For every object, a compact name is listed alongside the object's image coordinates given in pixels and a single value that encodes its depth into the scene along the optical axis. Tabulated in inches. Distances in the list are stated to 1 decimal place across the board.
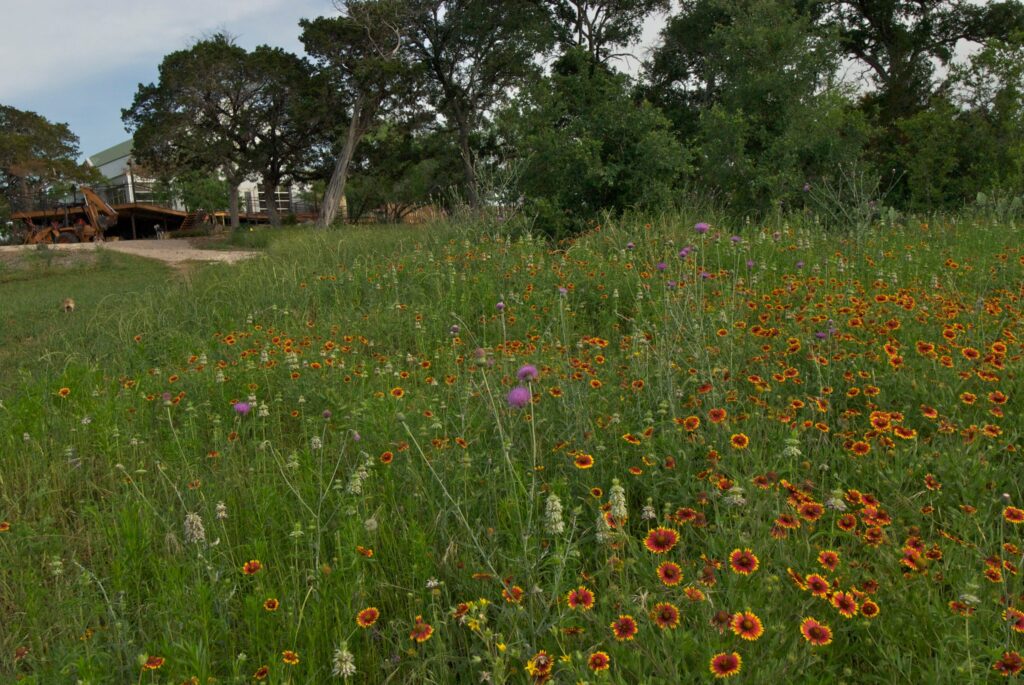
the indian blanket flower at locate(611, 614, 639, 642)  41.8
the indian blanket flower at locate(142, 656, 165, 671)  49.2
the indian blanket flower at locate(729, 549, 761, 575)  45.0
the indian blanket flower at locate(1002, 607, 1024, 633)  43.4
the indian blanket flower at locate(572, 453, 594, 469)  59.1
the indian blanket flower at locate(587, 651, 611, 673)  42.4
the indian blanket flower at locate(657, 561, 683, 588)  44.1
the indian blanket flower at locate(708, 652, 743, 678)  37.8
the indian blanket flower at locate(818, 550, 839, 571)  46.1
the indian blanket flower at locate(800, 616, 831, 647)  40.4
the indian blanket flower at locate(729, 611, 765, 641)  39.5
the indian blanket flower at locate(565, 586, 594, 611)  46.0
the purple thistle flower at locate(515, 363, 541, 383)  63.5
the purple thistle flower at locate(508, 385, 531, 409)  65.9
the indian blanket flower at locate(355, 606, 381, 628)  50.8
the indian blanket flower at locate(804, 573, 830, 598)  43.6
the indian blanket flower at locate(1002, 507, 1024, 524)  49.8
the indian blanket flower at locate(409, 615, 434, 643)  48.1
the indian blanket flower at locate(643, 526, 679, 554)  45.9
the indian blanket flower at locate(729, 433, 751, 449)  57.6
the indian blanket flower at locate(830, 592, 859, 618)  43.4
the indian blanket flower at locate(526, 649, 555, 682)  43.4
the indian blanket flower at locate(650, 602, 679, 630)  42.5
